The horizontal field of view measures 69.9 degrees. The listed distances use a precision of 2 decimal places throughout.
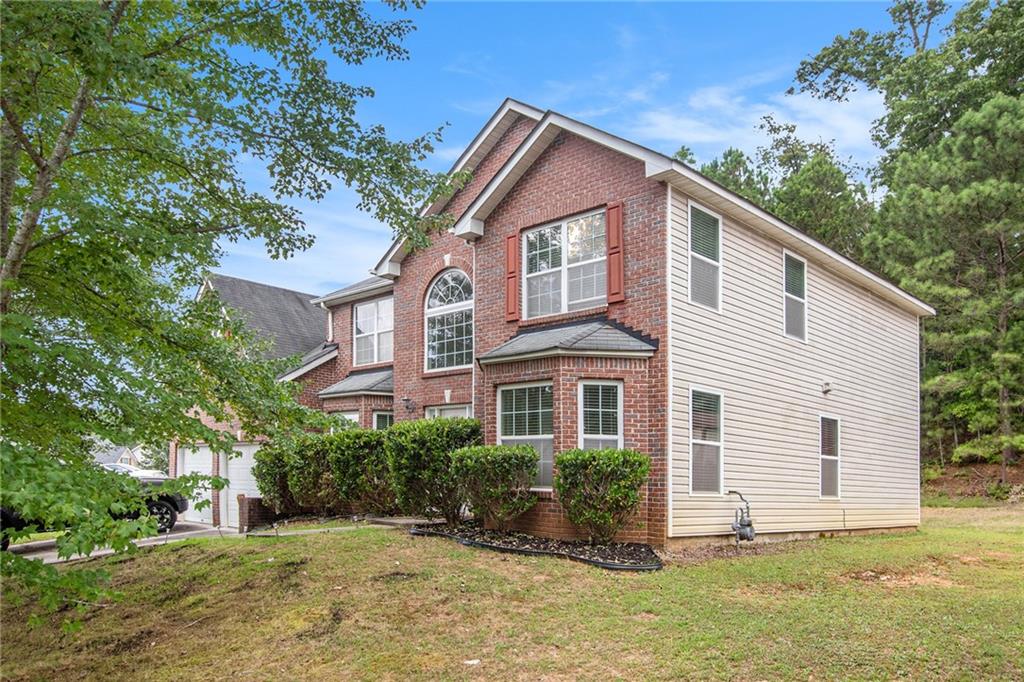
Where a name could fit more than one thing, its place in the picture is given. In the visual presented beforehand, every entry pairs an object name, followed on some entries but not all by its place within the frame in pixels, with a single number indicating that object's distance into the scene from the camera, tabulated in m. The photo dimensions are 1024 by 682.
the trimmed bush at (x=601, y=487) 9.59
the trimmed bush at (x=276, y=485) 16.19
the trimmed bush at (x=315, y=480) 15.03
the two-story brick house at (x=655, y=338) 10.51
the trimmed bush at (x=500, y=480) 10.34
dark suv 16.34
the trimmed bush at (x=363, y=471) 13.98
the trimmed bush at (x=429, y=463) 11.57
